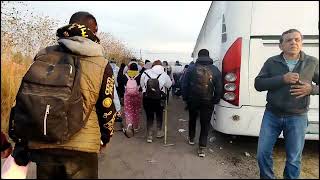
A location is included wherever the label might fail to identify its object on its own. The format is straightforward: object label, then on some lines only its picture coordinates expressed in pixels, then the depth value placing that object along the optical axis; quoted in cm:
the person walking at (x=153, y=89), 379
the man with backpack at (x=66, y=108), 131
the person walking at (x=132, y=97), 422
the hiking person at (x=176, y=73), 793
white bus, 192
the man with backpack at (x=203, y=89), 309
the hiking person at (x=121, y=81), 560
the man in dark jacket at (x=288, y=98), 183
